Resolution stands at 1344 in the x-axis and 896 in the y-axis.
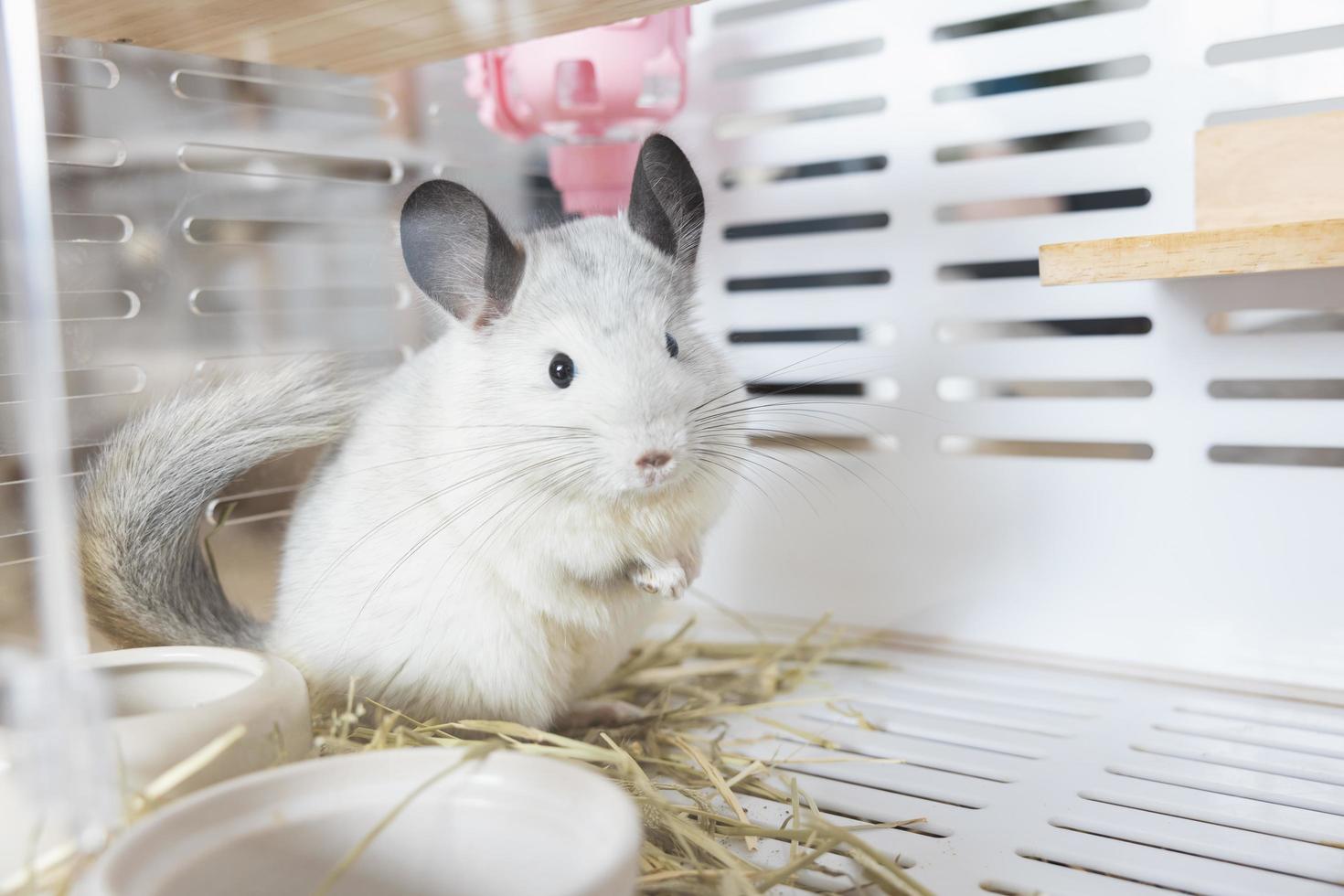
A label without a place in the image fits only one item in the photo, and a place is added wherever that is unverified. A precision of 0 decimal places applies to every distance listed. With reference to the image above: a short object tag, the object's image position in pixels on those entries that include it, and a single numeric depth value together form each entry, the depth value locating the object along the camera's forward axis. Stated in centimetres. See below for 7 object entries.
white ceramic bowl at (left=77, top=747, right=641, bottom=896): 41
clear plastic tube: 40
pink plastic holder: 68
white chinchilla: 54
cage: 57
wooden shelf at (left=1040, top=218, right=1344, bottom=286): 53
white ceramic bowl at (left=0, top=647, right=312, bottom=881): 43
